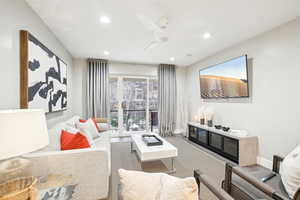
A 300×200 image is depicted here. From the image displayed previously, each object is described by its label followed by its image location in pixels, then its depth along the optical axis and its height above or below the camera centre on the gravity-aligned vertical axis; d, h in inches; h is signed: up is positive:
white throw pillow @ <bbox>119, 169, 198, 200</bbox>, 32.6 -21.2
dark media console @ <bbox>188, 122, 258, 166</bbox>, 104.0 -36.5
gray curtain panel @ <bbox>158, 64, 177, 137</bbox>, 190.2 +2.9
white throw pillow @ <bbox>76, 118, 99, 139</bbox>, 107.1 -19.9
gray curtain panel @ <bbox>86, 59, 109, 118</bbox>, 166.9 +13.8
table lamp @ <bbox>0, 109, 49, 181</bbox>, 31.1 -7.5
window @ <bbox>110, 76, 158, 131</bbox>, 186.2 -3.3
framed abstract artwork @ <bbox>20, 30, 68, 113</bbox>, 66.2 +14.3
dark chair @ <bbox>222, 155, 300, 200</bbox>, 47.2 -32.9
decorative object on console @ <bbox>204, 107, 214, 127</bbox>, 145.6 -16.9
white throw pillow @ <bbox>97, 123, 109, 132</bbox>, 139.4 -25.8
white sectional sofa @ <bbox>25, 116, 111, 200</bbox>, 57.5 -27.8
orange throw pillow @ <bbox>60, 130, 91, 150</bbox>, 67.1 -19.4
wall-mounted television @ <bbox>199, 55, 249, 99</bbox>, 112.9 +18.5
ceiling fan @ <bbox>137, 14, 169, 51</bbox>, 77.3 +43.1
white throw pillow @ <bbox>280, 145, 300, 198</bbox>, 47.3 -25.5
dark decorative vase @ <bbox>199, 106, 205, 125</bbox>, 155.8 -17.3
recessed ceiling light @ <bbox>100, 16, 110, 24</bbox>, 83.0 +48.3
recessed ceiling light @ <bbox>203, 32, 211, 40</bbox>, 105.0 +48.3
